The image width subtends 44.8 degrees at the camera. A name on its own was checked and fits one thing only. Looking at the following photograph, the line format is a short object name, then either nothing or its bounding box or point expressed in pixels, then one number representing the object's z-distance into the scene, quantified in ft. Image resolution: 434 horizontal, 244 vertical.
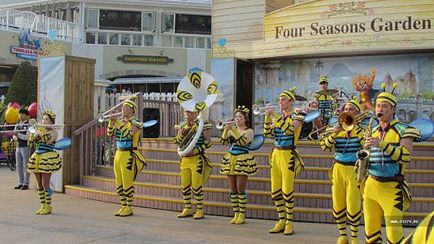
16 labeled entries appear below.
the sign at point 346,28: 38.68
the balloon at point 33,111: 39.58
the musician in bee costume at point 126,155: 27.14
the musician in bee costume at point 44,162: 27.48
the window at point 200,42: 112.37
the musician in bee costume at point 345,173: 19.47
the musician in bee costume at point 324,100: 36.91
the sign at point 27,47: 87.04
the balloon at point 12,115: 44.68
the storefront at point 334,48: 39.29
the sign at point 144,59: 102.22
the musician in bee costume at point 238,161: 25.25
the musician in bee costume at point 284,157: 22.91
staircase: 26.05
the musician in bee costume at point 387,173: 15.38
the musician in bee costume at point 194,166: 26.71
